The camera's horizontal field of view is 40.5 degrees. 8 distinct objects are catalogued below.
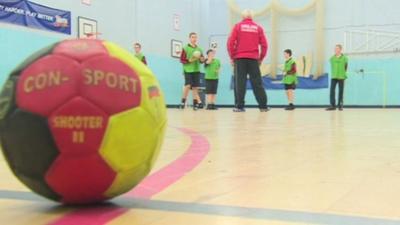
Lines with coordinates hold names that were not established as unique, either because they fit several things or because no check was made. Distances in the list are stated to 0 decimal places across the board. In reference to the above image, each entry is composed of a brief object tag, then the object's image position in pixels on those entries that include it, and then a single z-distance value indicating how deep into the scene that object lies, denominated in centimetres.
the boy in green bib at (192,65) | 1232
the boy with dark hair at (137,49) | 1314
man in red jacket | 880
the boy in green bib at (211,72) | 1387
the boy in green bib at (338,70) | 1333
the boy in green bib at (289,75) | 1364
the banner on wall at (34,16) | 1099
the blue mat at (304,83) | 1723
